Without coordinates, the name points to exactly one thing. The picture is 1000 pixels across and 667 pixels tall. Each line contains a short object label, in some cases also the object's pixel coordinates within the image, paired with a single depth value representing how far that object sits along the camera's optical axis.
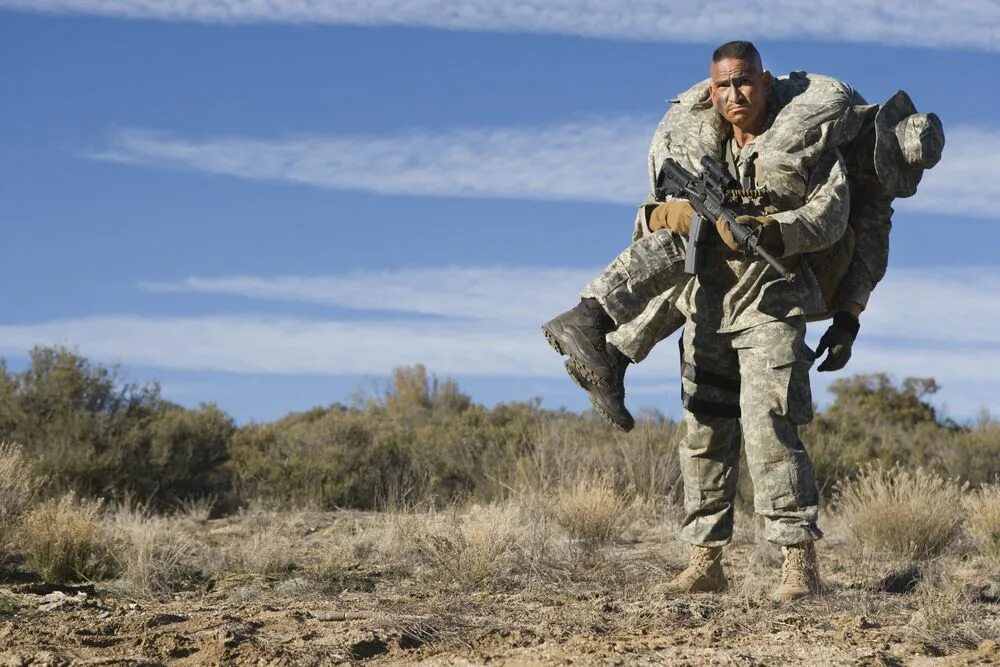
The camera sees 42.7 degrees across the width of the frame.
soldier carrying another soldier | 6.56
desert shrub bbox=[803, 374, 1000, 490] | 14.87
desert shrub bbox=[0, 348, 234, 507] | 14.12
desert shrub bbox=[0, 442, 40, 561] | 9.24
